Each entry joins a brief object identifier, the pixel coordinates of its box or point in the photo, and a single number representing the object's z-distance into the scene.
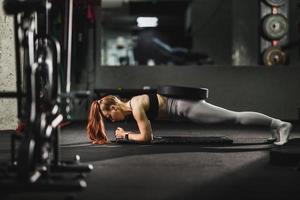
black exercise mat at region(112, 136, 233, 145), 4.79
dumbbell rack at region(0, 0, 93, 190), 2.53
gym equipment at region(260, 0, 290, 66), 8.48
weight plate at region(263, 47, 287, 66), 8.45
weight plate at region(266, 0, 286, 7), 8.56
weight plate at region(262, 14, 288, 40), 8.49
